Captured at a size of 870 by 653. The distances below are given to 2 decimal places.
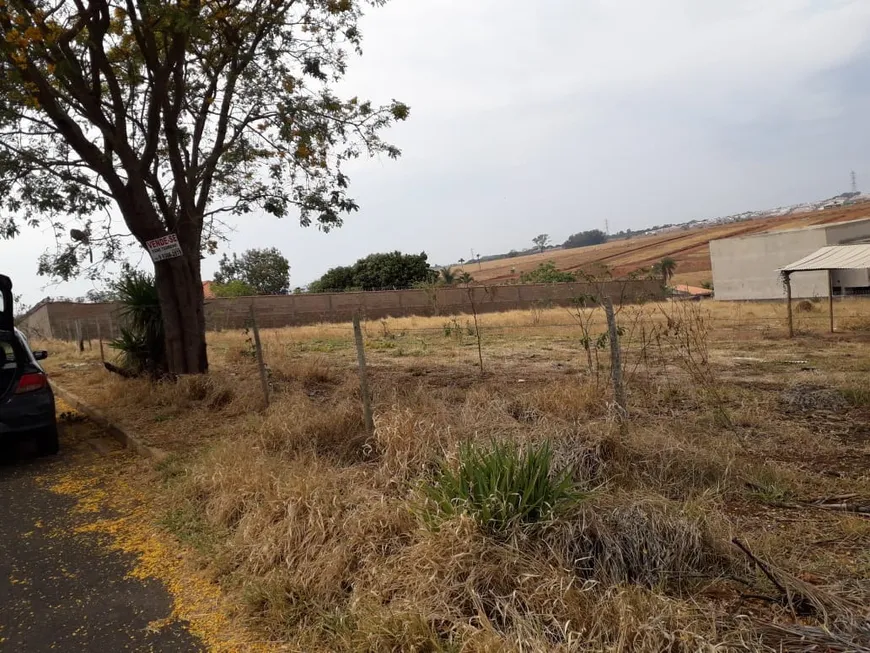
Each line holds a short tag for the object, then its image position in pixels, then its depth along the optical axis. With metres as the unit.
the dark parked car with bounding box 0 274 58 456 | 6.59
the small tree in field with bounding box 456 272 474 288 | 51.16
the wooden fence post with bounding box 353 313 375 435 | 5.73
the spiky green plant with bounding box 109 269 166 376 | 11.49
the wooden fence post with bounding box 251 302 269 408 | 8.16
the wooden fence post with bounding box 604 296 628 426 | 5.33
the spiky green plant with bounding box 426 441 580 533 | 3.38
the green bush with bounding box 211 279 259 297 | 52.75
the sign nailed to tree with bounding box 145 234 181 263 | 9.94
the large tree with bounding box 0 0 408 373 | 8.66
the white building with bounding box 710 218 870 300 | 35.59
